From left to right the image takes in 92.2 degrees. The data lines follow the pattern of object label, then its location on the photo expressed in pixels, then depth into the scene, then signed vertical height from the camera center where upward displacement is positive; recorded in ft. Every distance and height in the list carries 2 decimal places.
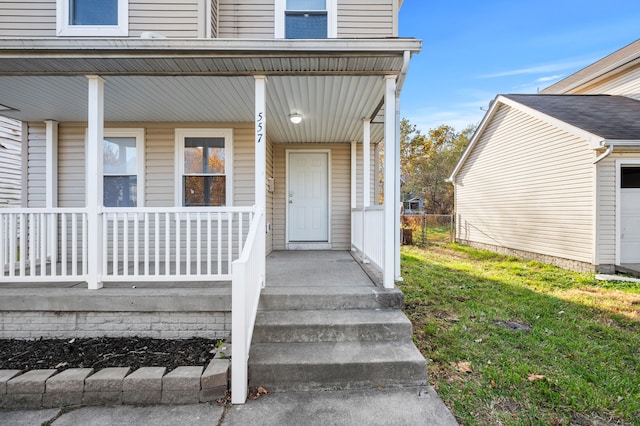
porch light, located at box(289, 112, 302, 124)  15.20 +4.68
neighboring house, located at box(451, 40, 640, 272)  20.16 +3.09
